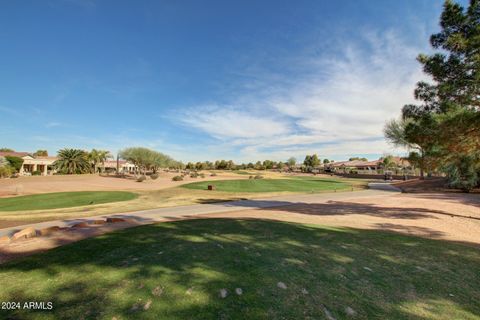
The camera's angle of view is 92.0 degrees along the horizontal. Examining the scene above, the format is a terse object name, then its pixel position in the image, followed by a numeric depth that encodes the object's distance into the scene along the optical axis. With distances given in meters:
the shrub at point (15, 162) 54.83
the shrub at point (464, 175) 23.69
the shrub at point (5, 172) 44.50
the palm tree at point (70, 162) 62.22
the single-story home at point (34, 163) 62.16
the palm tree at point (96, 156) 75.00
